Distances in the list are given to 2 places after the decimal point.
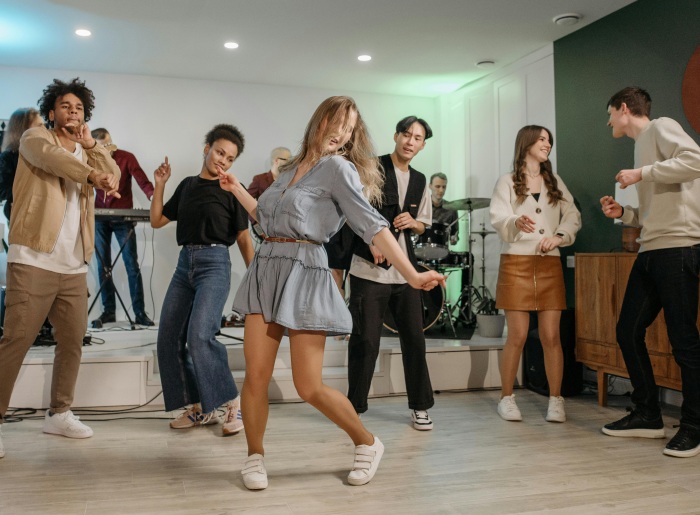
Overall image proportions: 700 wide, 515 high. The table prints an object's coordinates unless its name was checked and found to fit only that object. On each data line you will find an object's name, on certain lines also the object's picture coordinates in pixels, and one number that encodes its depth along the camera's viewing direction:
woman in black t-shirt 3.14
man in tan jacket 2.83
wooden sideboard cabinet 3.69
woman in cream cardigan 3.66
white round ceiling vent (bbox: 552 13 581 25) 4.96
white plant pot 5.25
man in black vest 3.24
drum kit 5.25
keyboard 4.95
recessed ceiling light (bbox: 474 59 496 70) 6.19
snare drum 5.23
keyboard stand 5.29
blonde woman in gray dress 2.23
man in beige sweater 2.88
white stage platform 3.76
